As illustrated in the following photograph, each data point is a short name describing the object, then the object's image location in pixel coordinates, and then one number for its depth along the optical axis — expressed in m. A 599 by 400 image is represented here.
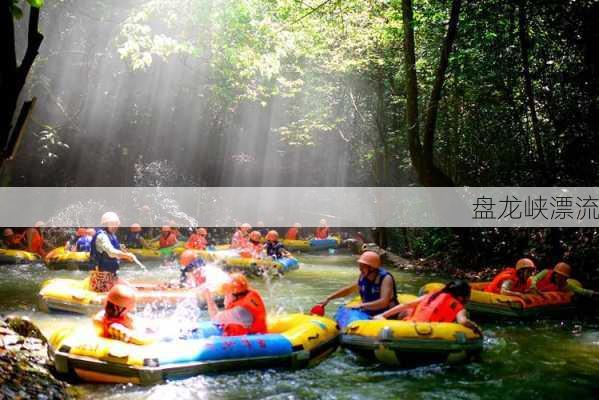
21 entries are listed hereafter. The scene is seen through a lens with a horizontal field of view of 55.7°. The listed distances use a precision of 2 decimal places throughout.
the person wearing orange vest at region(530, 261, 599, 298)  10.59
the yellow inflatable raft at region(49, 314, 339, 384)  5.82
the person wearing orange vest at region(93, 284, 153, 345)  6.09
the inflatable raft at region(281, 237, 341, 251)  23.06
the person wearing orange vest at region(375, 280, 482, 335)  7.05
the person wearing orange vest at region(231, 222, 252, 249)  17.22
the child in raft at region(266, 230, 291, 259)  16.27
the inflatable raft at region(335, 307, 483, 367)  6.66
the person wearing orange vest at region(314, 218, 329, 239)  24.59
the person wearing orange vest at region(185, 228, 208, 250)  16.69
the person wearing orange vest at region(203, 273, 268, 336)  6.79
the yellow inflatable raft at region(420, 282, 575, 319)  9.63
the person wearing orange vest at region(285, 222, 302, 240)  24.02
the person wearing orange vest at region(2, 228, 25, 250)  17.12
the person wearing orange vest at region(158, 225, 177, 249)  18.02
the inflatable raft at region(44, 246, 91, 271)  14.45
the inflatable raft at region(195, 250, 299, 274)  14.44
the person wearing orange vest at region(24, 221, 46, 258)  16.84
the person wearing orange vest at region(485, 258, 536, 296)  10.15
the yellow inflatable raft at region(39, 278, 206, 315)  9.20
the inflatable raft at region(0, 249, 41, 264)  15.83
